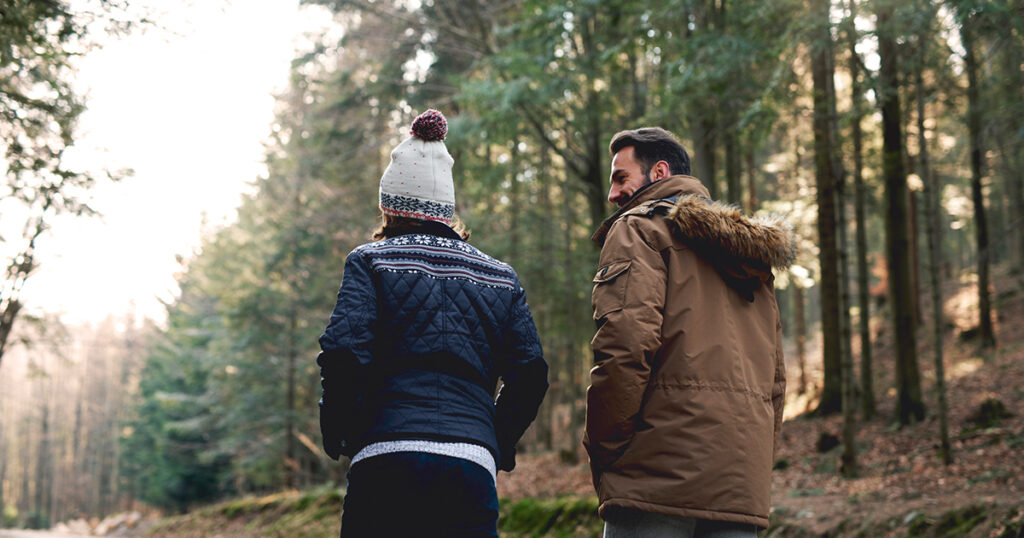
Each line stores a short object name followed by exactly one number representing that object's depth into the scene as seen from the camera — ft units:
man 8.39
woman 7.80
